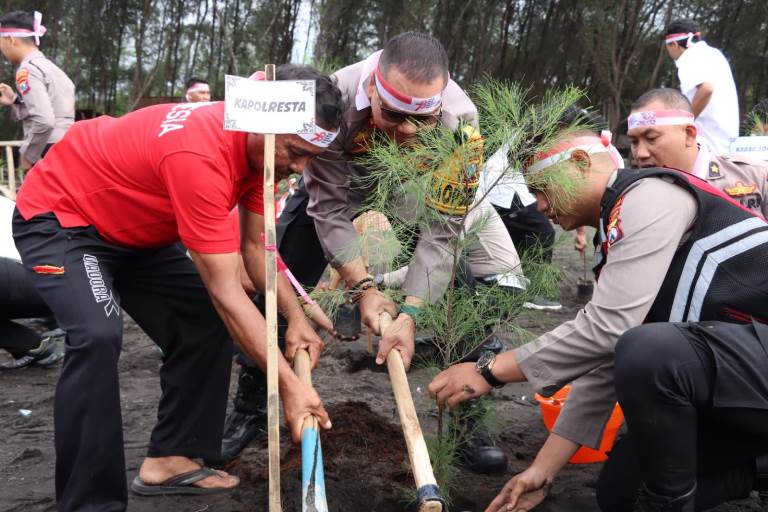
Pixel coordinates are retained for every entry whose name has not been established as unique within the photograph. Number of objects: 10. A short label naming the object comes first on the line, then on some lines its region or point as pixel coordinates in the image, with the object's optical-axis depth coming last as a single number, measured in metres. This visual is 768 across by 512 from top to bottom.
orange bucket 2.89
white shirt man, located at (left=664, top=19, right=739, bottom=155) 5.27
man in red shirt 2.15
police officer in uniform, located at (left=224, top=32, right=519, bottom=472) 2.47
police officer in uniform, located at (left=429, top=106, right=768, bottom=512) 1.96
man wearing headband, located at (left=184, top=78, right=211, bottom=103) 8.10
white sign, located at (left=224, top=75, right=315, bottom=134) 1.96
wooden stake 1.89
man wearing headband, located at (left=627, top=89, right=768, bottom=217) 3.27
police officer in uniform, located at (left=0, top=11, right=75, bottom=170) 5.49
